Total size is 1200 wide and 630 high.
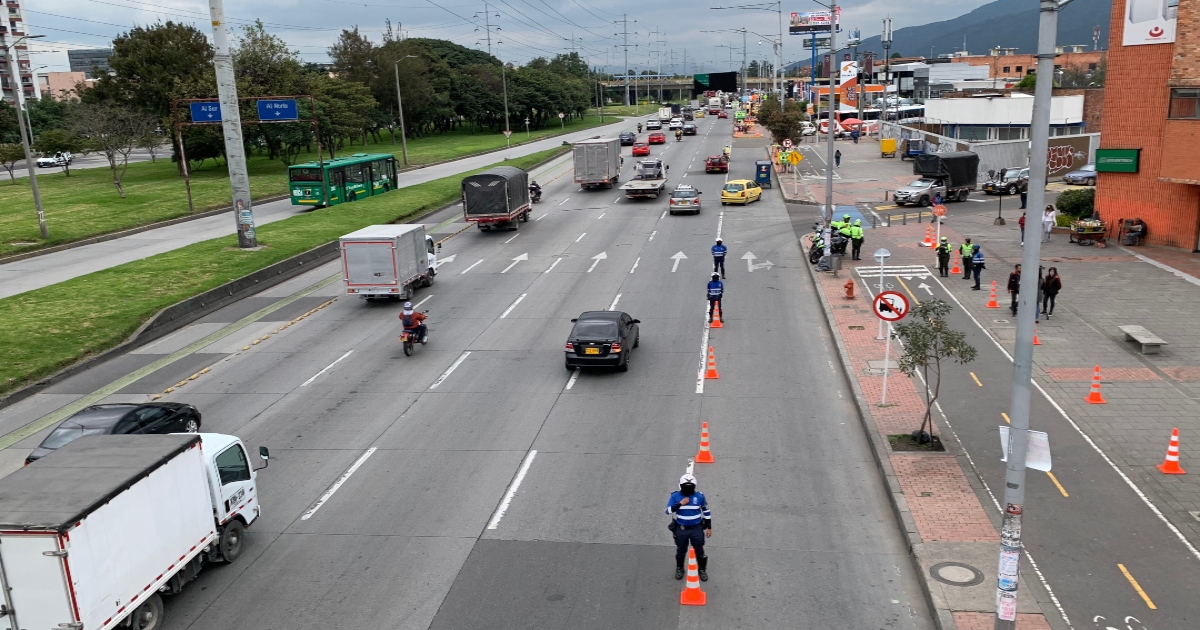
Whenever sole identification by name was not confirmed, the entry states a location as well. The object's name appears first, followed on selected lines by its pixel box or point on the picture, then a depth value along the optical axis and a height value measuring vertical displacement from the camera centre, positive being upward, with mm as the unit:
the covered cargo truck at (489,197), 42062 -3870
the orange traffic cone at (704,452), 15992 -6017
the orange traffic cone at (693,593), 11289 -5981
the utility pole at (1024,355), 9391 -2918
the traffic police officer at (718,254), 29022 -4727
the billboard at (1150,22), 32469 +2281
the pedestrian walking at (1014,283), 24538 -5208
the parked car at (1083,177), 51969 -5009
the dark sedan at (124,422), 15711 -5208
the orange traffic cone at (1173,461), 14906 -6065
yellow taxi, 49906 -4873
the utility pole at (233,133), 36438 -433
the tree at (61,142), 66625 -911
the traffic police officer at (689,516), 11508 -5123
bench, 21422 -5894
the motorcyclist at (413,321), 22844 -5128
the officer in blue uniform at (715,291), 25422 -5140
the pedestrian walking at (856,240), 34188 -5248
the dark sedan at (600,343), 21078 -5351
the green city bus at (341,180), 50031 -3469
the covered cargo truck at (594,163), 57281 -3394
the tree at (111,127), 58500 +16
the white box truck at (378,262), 28422 -4485
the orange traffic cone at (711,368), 20984 -6016
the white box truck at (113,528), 9398 -4471
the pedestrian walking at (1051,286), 24406 -5173
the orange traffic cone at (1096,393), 18438 -6080
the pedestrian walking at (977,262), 28625 -5222
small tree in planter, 15727 -4238
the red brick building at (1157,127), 31578 -1497
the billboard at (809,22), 155212 +13821
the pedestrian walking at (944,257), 30516 -5379
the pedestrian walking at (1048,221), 35869 -5117
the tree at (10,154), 63688 -1591
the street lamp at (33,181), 37656 -2148
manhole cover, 11562 -6078
